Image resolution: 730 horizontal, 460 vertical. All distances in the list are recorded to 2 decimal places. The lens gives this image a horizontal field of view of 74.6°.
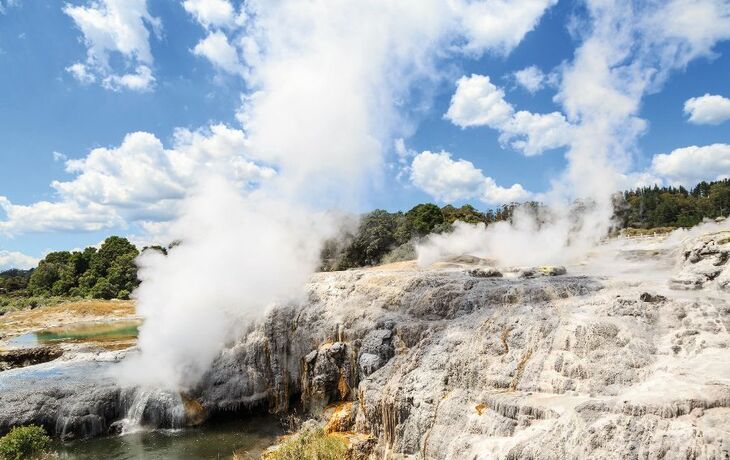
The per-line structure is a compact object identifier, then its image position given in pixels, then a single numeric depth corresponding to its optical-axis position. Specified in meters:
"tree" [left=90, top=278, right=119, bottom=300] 55.56
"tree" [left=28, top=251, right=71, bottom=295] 64.62
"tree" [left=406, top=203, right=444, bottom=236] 48.62
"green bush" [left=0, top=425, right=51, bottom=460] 10.77
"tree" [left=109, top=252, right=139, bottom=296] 57.22
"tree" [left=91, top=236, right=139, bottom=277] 63.12
